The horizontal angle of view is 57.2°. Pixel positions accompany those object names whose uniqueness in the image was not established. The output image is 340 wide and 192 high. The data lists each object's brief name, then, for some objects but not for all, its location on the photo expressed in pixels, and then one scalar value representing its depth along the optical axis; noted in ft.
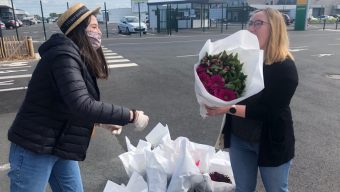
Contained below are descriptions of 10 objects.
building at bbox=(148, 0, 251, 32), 99.43
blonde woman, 6.76
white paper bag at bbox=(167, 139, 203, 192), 8.78
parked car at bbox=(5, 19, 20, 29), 123.75
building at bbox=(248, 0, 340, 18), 230.68
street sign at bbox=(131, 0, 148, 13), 142.43
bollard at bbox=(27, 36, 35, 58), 43.62
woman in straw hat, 5.69
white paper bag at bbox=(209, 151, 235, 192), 9.82
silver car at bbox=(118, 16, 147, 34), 85.20
